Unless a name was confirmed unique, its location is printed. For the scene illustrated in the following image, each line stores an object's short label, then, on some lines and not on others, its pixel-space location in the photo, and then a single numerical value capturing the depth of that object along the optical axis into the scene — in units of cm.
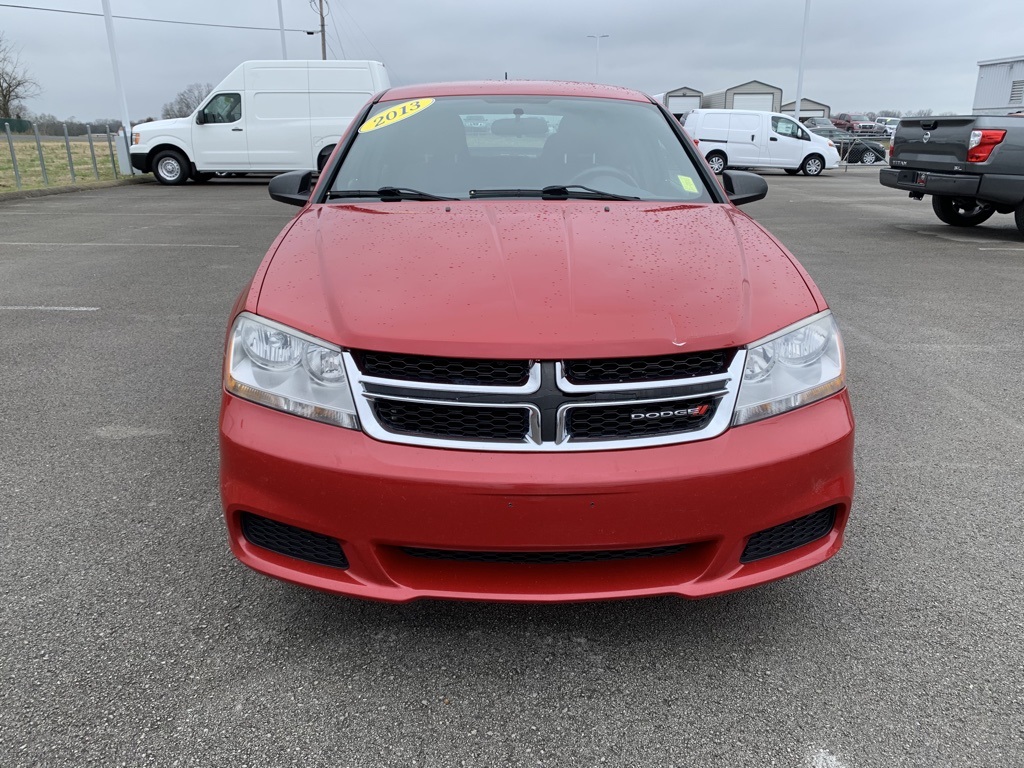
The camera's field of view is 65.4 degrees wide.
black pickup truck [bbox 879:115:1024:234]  894
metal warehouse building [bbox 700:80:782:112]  5469
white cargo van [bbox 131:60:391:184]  1722
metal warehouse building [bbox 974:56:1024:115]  3869
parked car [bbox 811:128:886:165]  3018
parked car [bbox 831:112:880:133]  5268
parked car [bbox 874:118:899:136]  5122
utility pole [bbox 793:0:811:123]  3325
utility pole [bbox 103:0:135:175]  2031
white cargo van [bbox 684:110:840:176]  2322
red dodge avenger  181
